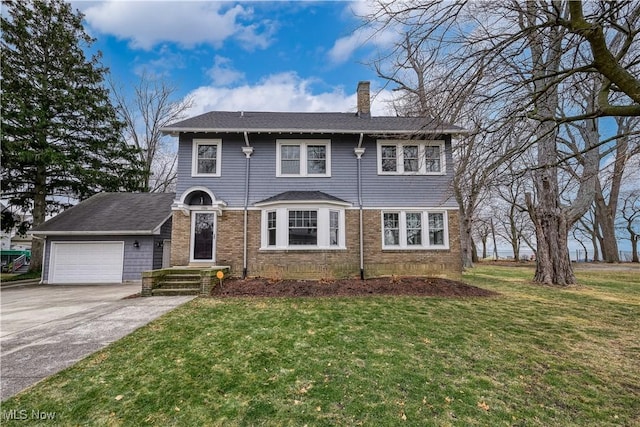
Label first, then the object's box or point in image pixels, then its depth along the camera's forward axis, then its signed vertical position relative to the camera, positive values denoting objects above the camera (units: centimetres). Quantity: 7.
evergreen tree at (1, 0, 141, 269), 1606 +733
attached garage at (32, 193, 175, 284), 1367 -29
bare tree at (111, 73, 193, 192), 2409 +1068
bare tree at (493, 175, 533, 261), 2947 +220
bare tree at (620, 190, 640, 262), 2598 +232
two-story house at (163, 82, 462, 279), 1122 +160
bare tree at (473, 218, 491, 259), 3567 +150
